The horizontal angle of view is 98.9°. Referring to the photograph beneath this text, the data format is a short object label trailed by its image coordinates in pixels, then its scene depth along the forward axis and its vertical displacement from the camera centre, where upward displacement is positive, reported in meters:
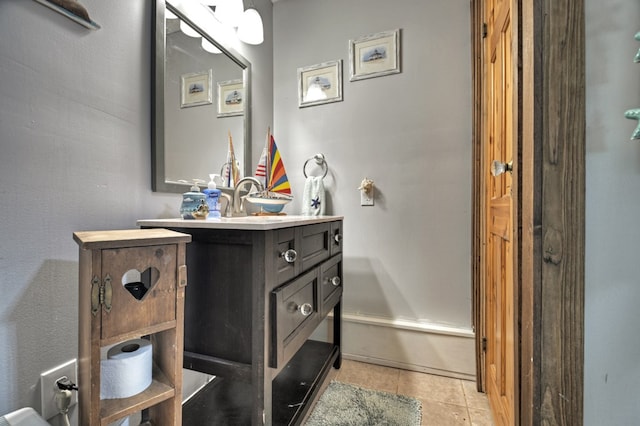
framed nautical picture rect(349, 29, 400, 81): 1.66 +0.97
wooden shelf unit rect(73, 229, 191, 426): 0.61 -0.25
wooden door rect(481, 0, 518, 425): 0.91 -0.01
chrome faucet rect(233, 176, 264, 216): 1.31 +0.07
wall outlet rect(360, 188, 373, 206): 1.73 +0.08
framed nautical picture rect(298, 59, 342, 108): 1.79 +0.85
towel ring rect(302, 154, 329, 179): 1.83 +0.32
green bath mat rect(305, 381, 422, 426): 1.19 -0.93
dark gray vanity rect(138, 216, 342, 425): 0.83 -0.33
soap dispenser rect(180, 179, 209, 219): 1.01 +0.02
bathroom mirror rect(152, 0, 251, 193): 1.08 +0.52
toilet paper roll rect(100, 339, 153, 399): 0.68 -0.42
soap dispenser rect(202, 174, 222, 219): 1.11 +0.04
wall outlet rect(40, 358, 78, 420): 0.74 -0.49
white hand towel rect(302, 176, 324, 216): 1.76 +0.08
